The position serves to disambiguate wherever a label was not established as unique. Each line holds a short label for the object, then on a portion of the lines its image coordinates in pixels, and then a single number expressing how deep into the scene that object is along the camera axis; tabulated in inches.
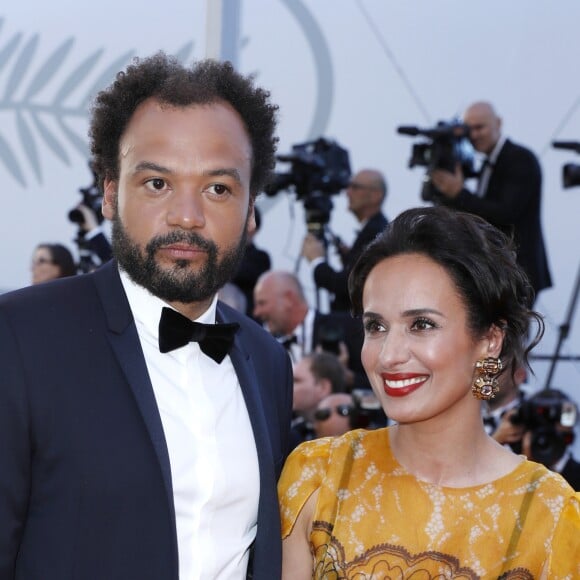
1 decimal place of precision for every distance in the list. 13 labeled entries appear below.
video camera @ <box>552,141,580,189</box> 197.6
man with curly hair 76.5
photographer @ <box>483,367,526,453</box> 165.0
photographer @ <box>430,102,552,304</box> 199.8
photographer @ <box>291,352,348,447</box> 193.9
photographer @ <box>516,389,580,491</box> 162.9
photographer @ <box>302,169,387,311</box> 220.7
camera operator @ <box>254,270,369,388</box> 216.1
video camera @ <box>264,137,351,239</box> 227.3
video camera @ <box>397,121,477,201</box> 203.9
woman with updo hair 90.1
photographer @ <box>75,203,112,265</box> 241.3
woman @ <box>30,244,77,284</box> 249.0
